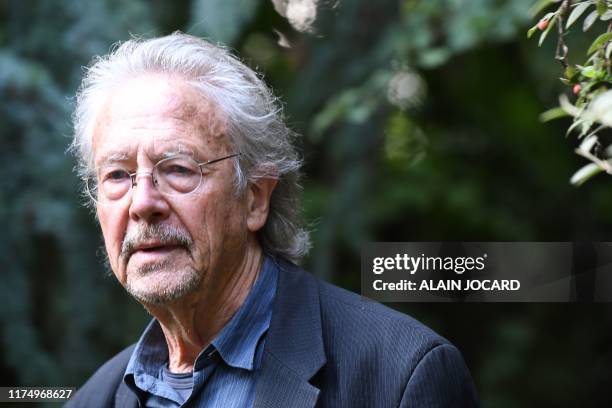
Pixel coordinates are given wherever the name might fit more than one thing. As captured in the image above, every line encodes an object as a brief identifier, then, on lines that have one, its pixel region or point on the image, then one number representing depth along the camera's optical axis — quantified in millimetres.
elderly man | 3198
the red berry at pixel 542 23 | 3058
